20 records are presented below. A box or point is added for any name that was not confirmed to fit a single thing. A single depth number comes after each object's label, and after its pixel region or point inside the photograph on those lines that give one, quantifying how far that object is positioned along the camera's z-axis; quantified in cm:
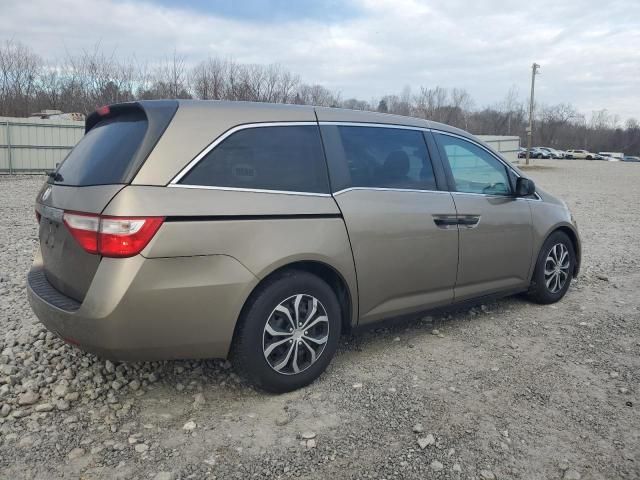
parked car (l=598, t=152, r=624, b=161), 8152
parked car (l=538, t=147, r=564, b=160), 7156
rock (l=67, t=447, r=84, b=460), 257
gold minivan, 265
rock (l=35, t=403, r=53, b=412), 296
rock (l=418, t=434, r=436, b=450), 271
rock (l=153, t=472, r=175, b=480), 242
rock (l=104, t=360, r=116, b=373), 342
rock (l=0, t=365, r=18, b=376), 332
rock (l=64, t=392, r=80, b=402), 307
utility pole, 4288
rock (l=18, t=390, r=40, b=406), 301
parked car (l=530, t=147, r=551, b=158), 7075
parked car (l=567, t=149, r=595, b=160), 7625
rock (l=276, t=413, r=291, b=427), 290
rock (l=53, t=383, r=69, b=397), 310
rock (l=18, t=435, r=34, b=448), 265
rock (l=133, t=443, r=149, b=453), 262
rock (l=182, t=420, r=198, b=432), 282
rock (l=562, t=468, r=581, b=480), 247
